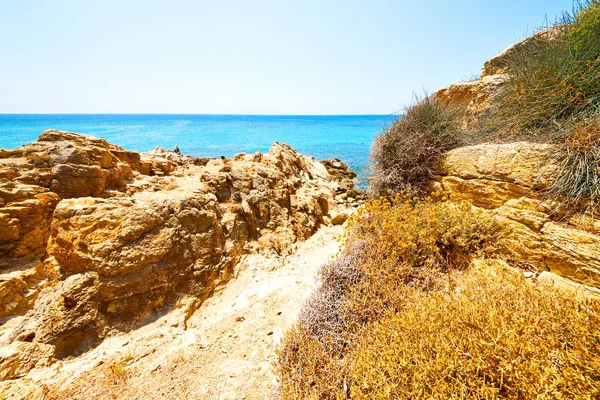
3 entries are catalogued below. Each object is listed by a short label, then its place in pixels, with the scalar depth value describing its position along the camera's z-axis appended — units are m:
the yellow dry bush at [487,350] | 1.60
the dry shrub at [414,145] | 5.26
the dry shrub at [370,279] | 2.48
